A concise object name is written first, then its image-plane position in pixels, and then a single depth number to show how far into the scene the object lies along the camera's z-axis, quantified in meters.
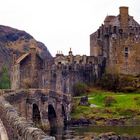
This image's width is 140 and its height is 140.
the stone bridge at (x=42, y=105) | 42.15
